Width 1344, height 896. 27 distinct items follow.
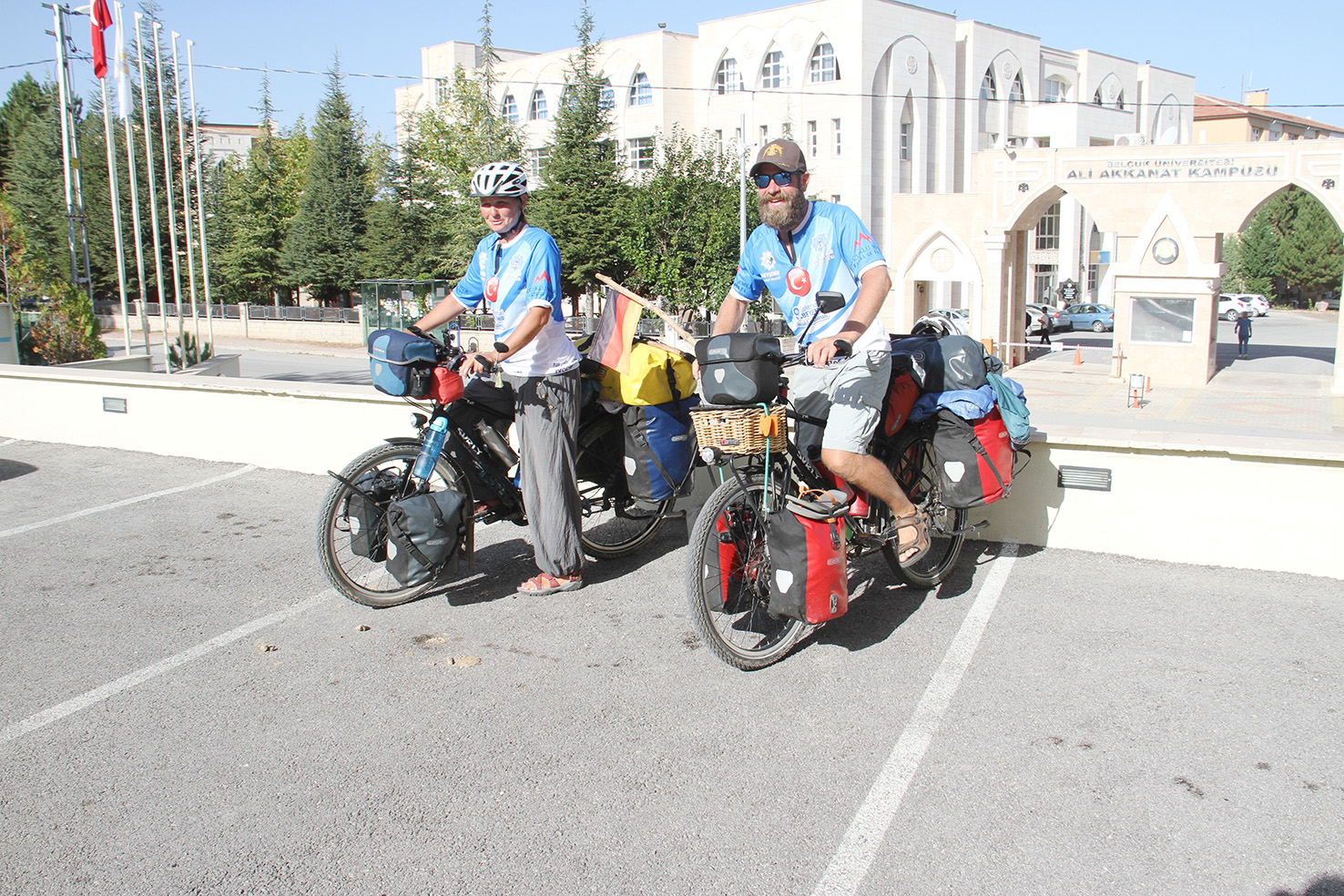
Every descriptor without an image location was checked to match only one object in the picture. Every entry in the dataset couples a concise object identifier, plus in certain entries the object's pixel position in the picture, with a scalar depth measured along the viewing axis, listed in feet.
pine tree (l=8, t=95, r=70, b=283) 154.20
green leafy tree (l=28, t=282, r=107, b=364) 52.80
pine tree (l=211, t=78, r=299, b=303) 155.63
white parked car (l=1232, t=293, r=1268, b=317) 191.31
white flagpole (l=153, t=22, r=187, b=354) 62.21
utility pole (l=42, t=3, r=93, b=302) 65.05
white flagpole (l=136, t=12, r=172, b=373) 62.28
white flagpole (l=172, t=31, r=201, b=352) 64.69
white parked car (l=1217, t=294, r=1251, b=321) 180.14
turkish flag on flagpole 56.95
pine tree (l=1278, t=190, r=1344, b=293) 214.90
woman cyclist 15.62
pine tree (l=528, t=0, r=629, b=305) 131.44
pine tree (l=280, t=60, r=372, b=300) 150.10
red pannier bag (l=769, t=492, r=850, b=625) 12.61
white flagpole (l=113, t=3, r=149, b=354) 58.59
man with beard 13.82
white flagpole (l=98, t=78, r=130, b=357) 59.18
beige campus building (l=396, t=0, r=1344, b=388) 85.71
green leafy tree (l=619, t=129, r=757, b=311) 124.98
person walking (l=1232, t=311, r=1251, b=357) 113.50
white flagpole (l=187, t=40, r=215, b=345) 67.30
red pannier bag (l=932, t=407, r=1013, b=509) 15.42
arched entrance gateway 82.79
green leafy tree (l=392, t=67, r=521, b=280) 134.66
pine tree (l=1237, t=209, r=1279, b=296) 227.40
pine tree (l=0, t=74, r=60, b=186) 192.34
